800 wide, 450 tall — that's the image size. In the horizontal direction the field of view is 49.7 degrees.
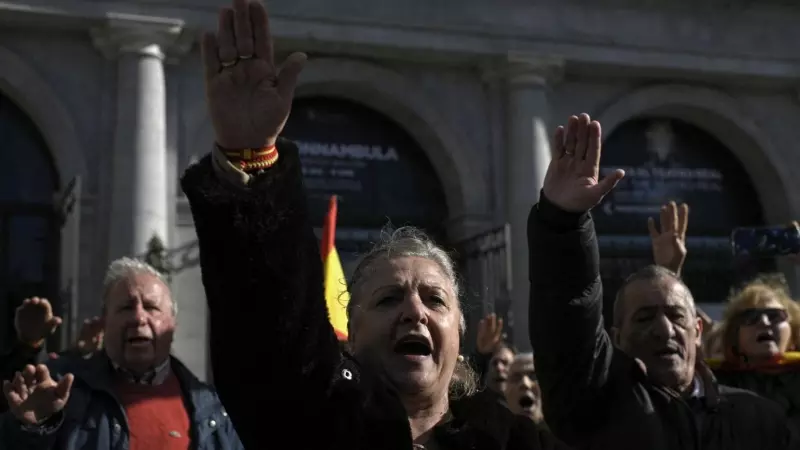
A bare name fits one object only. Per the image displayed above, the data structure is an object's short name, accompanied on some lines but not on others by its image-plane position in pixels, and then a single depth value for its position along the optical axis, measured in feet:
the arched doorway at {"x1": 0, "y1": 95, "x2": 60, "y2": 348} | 33.45
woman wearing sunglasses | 12.66
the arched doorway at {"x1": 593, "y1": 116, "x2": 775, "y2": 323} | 42.22
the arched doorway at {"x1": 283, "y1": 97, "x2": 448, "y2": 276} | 37.99
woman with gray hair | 4.58
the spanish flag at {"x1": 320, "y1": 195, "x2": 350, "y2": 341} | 15.96
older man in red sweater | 10.15
